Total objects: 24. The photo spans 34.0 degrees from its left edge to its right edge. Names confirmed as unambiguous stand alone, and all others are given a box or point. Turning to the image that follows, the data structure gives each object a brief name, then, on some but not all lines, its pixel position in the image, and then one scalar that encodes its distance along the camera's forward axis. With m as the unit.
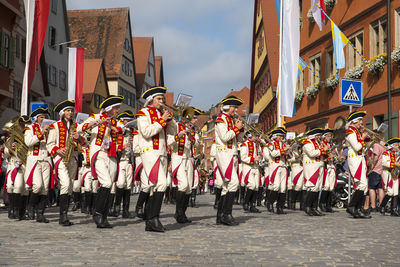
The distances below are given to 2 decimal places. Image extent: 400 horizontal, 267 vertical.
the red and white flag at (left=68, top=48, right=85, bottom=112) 25.08
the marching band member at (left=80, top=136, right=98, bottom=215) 13.88
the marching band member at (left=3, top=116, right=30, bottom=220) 12.50
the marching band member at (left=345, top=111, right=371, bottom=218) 12.49
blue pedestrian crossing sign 15.45
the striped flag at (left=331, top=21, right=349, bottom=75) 21.79
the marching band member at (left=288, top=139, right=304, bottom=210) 17.41
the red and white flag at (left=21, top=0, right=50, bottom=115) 18.45
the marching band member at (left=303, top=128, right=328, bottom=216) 14.02
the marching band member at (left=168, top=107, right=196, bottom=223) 11.34
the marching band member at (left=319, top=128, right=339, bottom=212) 14.91
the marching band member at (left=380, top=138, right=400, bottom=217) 14.73
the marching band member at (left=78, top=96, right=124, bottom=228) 10.08
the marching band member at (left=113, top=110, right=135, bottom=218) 13.43
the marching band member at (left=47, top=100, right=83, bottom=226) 10.83
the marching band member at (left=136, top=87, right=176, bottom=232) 9.46
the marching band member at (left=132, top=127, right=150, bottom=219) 10.41
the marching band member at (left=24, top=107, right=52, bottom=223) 11.52
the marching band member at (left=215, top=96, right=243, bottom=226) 10.81
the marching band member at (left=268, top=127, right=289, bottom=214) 15.40
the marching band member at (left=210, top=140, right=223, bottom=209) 17.97
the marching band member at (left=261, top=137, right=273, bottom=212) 15.62
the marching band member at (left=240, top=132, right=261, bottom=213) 15.62
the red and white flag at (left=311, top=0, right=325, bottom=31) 23.55
